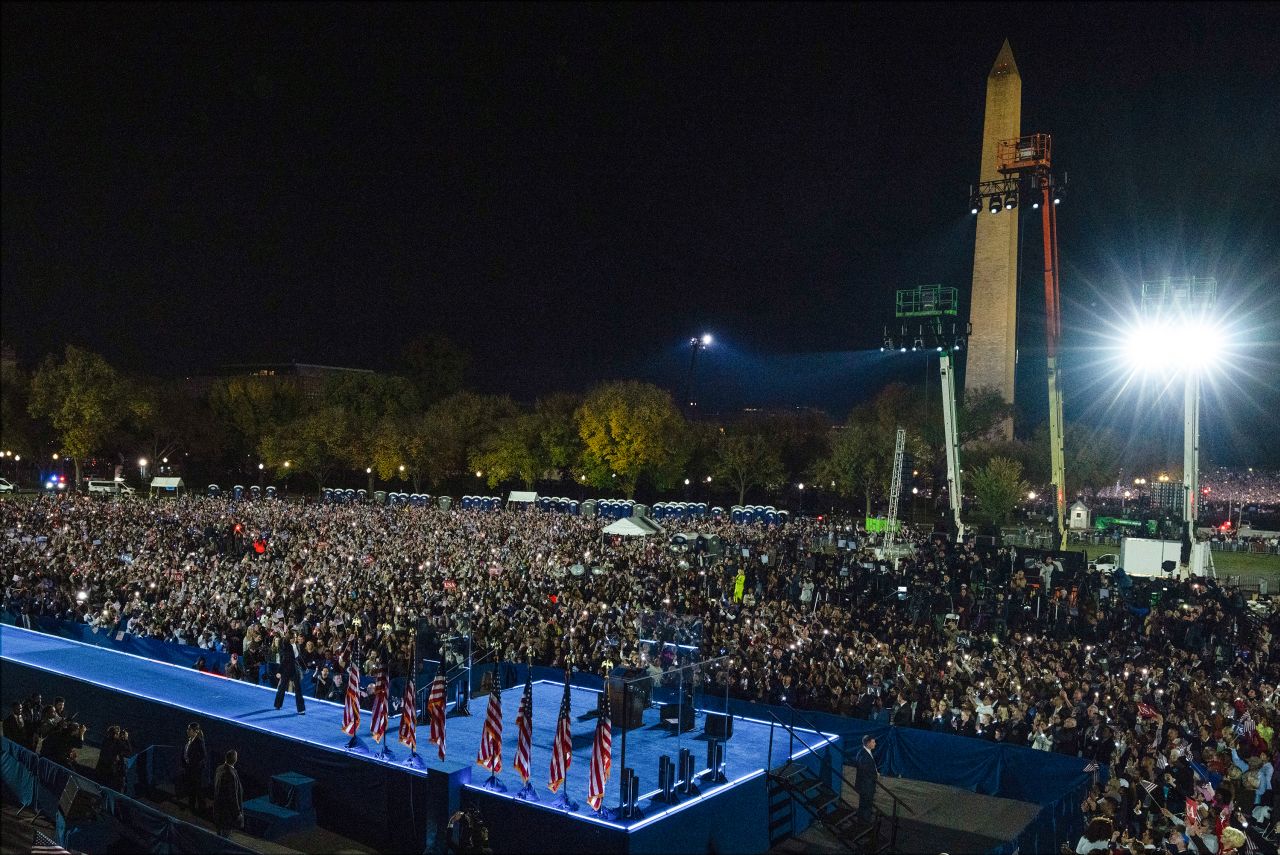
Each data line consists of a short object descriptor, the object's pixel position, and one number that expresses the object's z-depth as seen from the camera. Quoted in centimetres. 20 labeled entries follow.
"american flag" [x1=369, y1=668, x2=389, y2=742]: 1458
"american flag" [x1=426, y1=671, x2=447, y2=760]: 1396
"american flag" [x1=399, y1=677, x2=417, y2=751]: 1410
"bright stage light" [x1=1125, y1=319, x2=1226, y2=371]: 2900
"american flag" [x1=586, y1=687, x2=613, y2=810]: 1220
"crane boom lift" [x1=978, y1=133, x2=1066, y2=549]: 3403
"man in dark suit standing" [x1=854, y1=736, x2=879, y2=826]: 1316
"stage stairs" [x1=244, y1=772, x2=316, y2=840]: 1345
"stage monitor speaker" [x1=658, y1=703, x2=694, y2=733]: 1564
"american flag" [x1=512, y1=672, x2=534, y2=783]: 1293
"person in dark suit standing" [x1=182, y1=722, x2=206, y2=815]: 1424
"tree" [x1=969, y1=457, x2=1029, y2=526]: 5203
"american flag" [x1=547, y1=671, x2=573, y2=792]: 1261
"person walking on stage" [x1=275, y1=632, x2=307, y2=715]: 1675
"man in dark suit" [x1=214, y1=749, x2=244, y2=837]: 1318
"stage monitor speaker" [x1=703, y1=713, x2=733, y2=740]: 1443
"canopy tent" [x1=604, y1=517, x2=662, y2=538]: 3434
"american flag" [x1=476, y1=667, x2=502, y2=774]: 1319
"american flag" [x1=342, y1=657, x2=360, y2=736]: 1503
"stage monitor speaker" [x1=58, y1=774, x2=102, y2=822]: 1152
